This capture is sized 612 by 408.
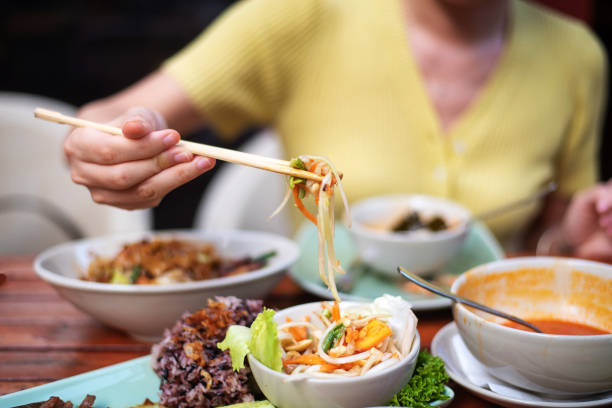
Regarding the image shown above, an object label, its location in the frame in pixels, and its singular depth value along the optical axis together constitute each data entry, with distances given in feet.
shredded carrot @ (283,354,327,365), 2.98
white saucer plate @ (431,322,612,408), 3.01
